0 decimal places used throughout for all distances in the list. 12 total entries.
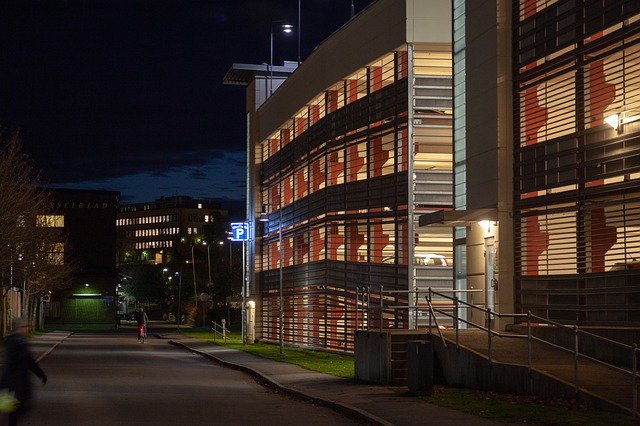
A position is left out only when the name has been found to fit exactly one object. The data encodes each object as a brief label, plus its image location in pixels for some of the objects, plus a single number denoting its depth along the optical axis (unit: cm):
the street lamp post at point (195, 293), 11562
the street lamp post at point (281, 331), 4116
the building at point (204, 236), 15312
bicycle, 6186
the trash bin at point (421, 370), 2175
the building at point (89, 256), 12431
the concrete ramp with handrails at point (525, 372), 1830
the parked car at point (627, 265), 2259
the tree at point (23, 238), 5275
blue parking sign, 5662
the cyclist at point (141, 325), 6075
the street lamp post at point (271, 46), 5357
